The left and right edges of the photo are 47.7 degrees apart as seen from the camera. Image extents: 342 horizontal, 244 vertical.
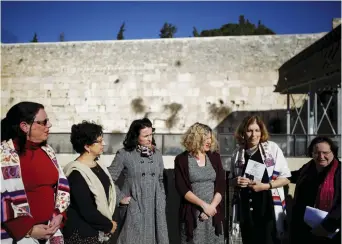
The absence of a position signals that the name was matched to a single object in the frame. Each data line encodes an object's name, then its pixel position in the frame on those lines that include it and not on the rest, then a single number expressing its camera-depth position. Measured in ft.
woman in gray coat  9.89
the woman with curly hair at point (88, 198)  8.21
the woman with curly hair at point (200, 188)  9.97
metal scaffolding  30.71
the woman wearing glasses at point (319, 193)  8.27
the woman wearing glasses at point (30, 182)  7.00
